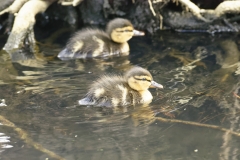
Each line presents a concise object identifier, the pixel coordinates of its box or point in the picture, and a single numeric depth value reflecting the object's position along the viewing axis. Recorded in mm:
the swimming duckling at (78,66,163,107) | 7437
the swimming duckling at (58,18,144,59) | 10796
